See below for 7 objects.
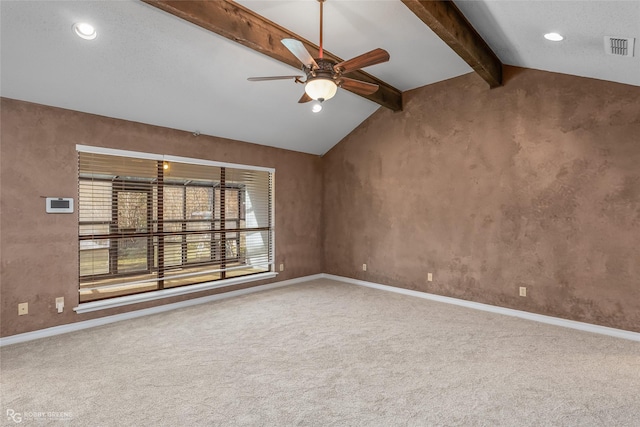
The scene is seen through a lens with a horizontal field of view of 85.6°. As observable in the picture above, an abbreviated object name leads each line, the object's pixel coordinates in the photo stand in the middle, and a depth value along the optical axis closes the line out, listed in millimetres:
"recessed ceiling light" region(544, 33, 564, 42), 3035
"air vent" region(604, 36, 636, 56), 2676
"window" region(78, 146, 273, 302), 4176
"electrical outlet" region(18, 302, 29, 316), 3557
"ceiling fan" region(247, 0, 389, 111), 2694
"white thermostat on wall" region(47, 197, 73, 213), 3730
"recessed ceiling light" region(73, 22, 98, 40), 2912
